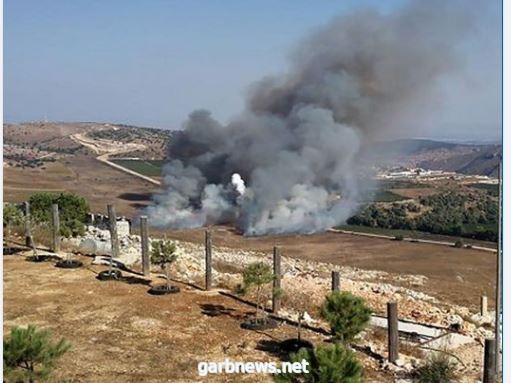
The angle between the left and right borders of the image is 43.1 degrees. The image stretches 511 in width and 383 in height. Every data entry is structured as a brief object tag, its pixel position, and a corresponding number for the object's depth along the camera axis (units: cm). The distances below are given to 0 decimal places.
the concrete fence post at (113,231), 1164
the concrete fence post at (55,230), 1184
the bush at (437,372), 638
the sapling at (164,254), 996
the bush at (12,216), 1254
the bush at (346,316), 701
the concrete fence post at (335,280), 830
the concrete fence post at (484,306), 1077
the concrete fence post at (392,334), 701
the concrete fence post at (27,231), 1209
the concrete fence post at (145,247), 1048
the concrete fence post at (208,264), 984
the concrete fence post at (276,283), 872
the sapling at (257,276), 852
